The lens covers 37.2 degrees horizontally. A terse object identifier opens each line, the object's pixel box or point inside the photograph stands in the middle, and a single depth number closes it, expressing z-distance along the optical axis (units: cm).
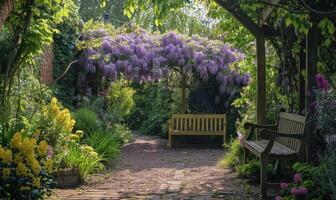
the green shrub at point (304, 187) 448
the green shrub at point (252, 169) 659
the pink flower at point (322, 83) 466
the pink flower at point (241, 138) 778
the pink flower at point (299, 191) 445
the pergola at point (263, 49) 562
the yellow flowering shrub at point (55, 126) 686
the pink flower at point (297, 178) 468
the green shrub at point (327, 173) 411
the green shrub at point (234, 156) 794
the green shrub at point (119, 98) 1293
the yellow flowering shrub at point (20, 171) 436
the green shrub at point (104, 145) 817
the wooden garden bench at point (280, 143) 559
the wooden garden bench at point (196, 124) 1219
